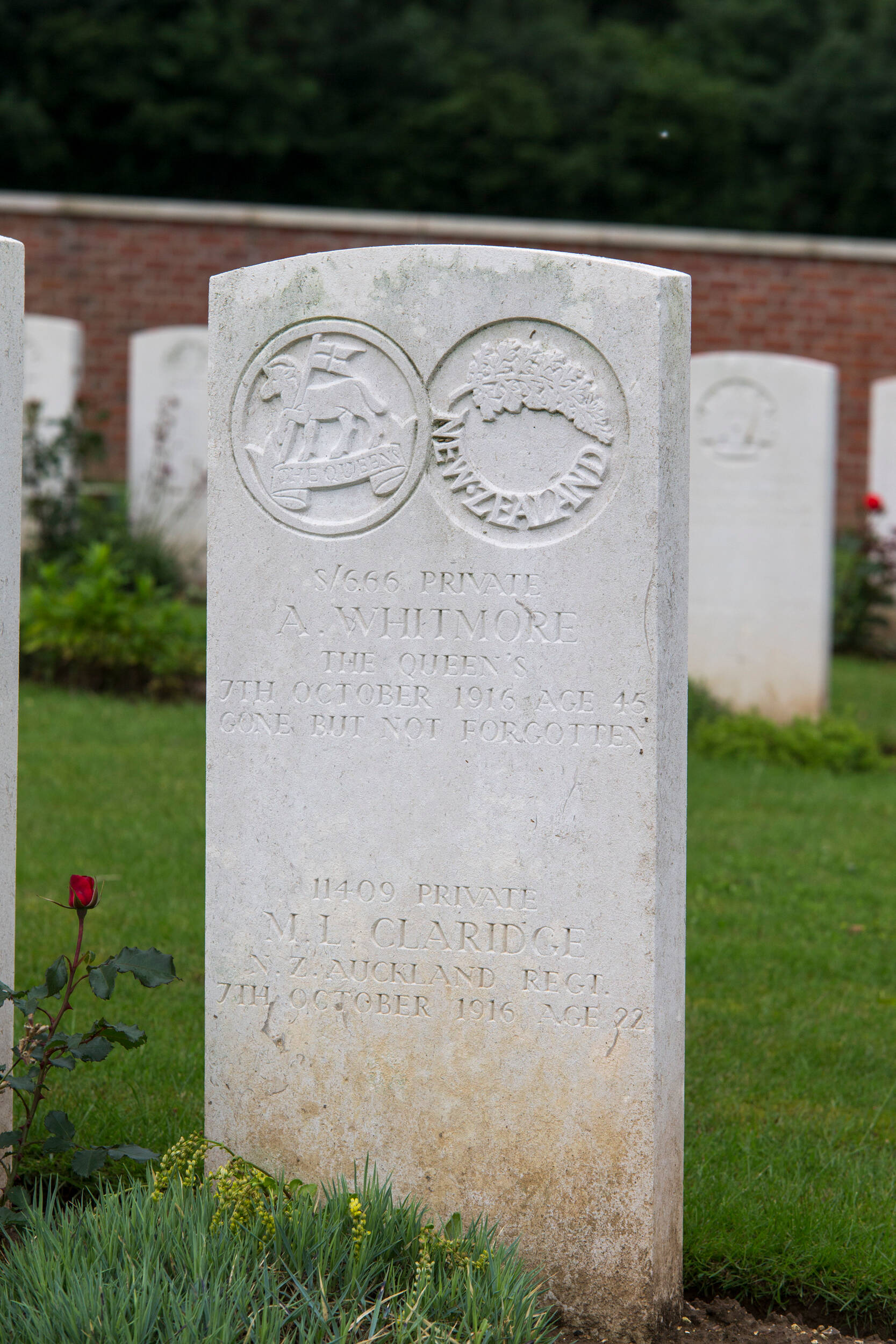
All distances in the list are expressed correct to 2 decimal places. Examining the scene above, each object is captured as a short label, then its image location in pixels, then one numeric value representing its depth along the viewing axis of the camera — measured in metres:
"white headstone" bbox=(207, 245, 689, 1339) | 5.53
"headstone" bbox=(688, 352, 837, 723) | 16.67
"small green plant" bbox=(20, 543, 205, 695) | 15.16
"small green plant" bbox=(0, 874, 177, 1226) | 5.34
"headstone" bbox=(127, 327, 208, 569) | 21.75
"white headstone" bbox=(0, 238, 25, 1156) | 5.80
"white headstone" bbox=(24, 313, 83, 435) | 21.66
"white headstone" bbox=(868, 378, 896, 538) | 22.92
